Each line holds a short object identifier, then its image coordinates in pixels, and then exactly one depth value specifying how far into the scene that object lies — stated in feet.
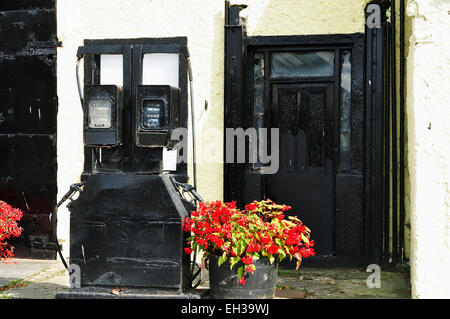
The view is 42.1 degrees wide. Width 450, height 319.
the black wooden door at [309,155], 23.41
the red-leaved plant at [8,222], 22.52
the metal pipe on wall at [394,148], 22.39
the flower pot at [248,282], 16.74
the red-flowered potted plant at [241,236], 16.43
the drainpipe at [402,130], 22.03
